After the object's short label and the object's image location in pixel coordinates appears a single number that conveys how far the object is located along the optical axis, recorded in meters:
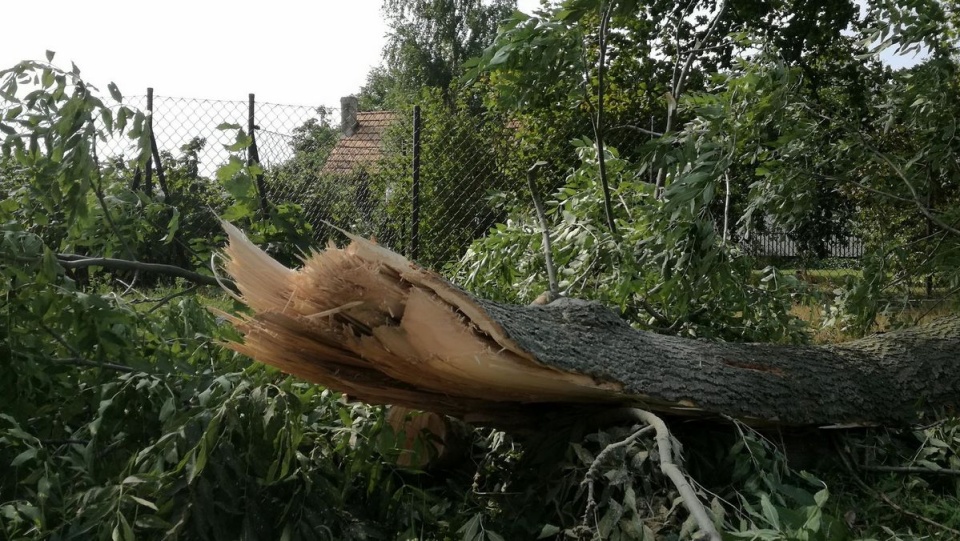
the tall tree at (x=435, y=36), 29.80
